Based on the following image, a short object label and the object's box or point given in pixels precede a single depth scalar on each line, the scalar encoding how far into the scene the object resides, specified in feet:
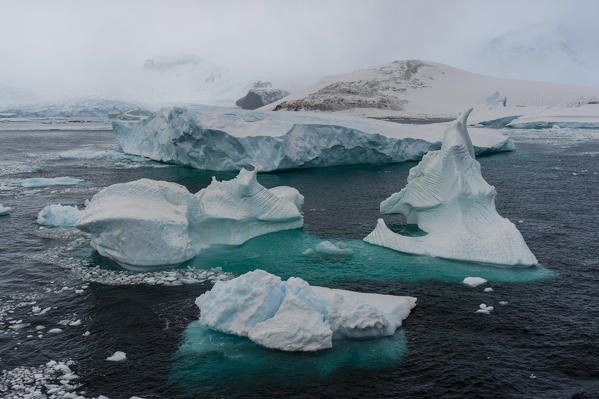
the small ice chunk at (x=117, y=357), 25.02
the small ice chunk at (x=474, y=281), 33.73
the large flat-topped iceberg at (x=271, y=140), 76.54
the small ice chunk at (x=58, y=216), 48.19
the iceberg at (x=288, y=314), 26.04
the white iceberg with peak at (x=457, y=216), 38.14
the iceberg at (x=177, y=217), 36.83
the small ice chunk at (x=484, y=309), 29.66
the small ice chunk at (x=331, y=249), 39.86
